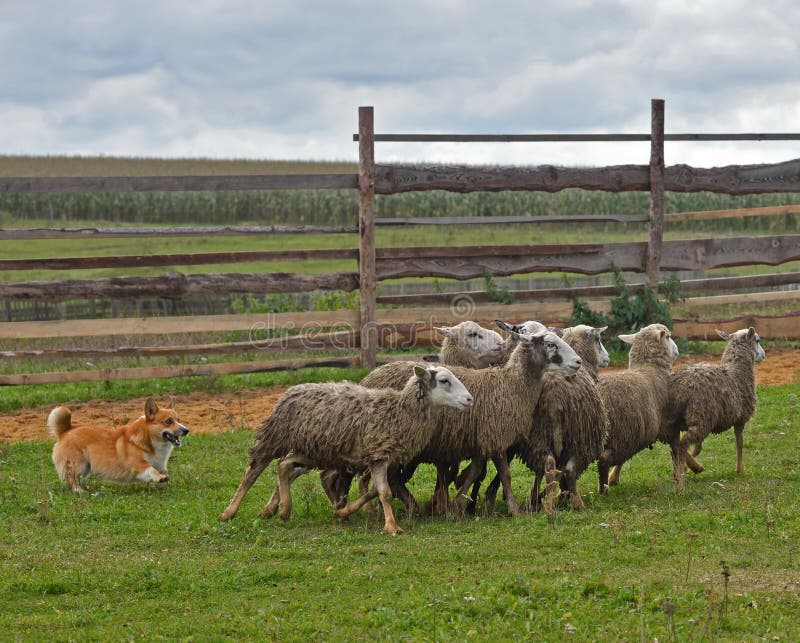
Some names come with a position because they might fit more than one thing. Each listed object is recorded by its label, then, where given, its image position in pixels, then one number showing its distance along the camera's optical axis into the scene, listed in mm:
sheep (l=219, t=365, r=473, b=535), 17766
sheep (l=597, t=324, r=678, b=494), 19953
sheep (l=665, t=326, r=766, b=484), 20937
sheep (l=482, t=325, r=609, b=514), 19109
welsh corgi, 20500
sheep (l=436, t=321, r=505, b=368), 22000
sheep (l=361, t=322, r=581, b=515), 18609
